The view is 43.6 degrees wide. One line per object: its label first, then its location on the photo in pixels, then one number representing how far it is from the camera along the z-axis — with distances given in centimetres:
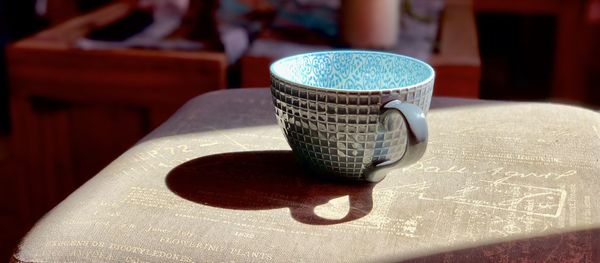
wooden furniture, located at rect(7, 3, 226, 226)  111
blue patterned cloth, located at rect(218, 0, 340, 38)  122
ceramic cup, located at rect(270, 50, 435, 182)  45
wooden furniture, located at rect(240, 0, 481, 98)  103
